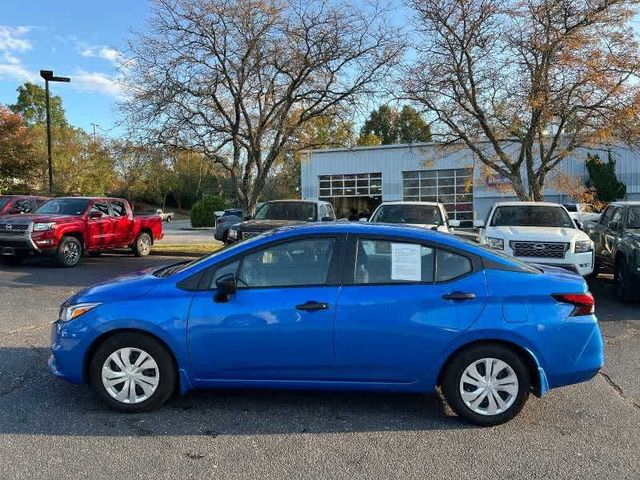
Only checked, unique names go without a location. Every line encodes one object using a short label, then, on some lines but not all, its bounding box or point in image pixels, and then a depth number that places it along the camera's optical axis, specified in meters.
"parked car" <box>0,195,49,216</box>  17.28
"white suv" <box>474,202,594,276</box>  9.80
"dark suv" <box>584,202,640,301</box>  9.52
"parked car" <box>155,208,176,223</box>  57.60
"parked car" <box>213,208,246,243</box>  20.53
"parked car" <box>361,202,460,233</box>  13.13
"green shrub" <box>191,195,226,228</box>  42.97
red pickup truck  13.46
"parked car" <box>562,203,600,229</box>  18.77
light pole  21.64
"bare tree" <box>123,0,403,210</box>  15.09
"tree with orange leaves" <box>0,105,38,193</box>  30.12
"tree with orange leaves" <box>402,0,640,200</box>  13.56
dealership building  36.62
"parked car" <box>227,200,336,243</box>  14.19
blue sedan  4.51
